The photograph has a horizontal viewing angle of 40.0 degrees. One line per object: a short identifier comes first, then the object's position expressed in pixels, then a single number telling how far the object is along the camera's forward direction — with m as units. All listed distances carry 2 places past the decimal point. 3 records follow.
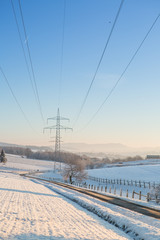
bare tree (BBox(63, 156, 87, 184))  65.31
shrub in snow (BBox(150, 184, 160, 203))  28.52
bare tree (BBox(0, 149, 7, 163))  128.88
